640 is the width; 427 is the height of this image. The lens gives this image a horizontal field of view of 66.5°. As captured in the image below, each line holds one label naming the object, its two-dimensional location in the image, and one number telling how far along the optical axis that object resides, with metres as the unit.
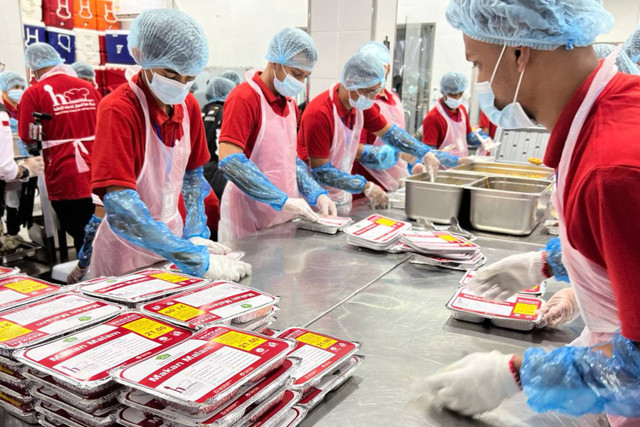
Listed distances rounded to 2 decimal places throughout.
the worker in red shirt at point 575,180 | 0.76
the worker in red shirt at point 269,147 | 2.41
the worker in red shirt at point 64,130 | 3.84
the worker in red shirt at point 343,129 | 2.93
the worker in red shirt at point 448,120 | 4.74
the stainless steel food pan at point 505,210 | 2.31
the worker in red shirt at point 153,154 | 1.71
